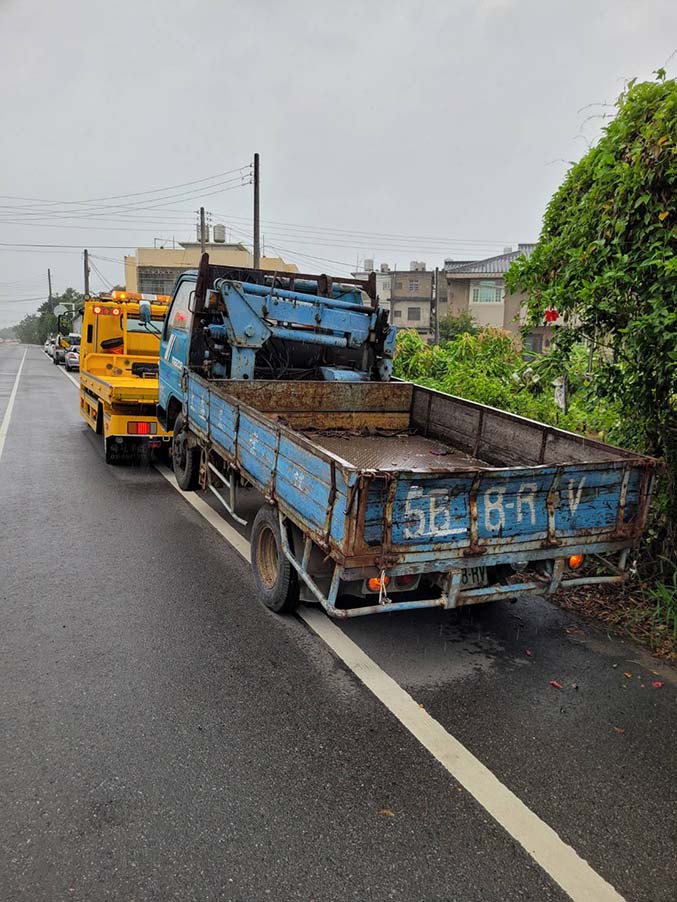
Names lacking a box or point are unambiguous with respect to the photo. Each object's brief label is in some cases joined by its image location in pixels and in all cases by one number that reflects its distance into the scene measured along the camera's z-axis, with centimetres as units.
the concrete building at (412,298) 5469
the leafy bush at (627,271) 410
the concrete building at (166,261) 5059
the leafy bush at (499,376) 563
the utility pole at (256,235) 2333
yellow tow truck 950
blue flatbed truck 351
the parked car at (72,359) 2894
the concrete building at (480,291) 4391
